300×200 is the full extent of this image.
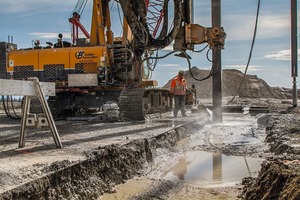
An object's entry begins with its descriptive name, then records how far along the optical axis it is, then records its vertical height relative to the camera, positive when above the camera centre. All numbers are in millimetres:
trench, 3832 -952
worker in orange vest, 13438 +51
